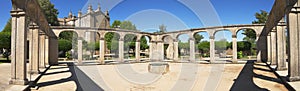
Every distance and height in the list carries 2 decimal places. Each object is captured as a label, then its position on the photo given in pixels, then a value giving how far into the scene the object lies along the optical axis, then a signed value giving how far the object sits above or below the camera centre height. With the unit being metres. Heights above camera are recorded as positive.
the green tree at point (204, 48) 28.32 -0.35
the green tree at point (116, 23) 35.09 +5.69
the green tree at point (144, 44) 26.02 +0.46
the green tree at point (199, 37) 46.90 +2.96
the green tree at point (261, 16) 24.94 +5.08
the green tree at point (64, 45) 21.24 +0.32
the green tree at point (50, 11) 28.01 +7.15
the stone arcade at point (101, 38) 5.44 +0.56
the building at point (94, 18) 35.86 +7.25
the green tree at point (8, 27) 22.44 +3.45
